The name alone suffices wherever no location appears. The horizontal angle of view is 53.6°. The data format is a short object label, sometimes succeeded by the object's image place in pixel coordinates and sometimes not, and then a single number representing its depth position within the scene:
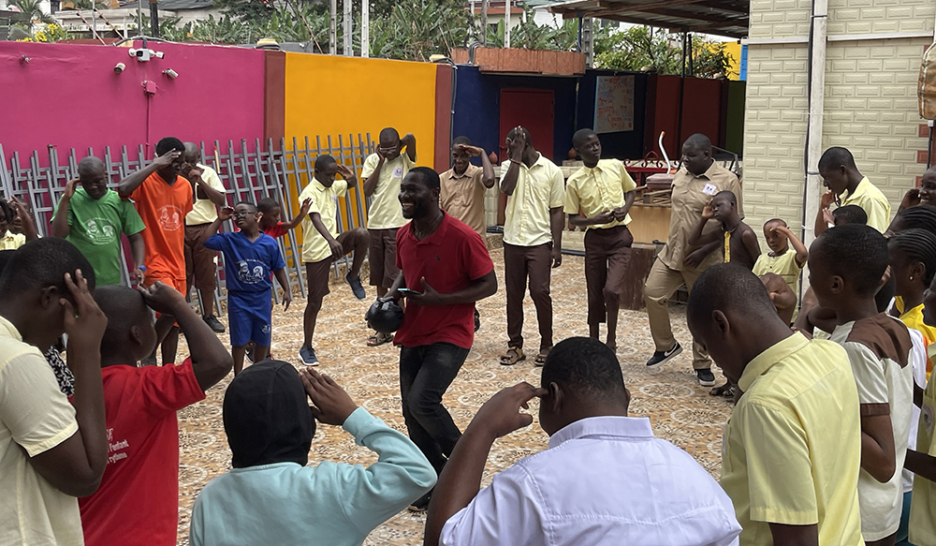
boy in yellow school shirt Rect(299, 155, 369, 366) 8.23
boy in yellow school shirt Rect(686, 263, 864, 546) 2.21
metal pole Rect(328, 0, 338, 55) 17.48
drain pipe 9.20
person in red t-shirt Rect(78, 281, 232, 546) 2.72
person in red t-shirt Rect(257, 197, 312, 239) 7.52
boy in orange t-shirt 7.30
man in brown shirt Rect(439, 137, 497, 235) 9.69
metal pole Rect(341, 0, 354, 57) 15.07
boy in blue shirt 6.97
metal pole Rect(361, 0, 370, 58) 14.67
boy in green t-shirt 6.66
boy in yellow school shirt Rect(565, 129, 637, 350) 8.23
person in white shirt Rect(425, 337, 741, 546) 1.80
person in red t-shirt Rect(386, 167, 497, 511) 4.94
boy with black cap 2.24
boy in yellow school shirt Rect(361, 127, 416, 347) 9.55
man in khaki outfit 7.56
